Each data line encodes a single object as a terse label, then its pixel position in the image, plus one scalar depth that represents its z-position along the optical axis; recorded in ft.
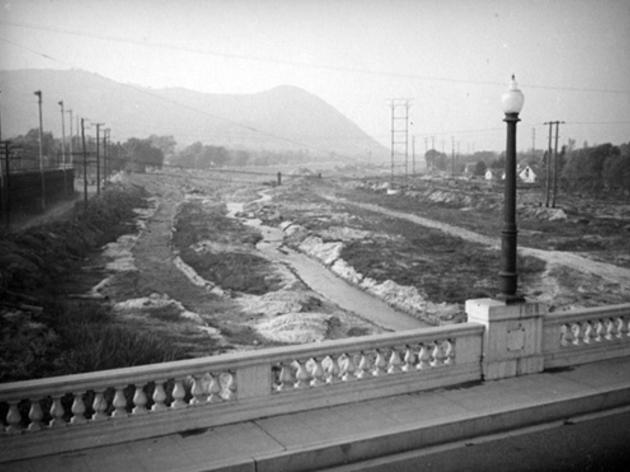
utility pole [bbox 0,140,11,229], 102.32
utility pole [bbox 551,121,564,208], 172.22
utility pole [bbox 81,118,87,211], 146.94
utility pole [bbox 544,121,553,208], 173.81
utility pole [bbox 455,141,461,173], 517.96
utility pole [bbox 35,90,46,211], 144.56
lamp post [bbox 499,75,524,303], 29.19
